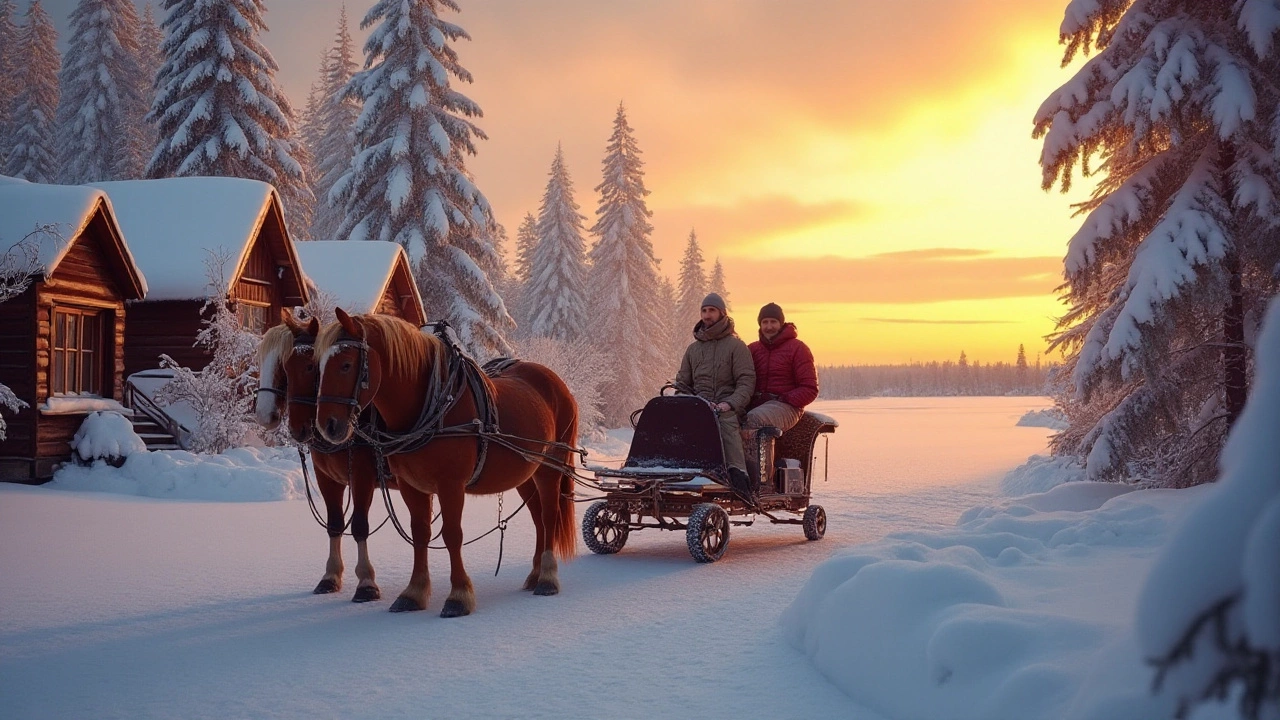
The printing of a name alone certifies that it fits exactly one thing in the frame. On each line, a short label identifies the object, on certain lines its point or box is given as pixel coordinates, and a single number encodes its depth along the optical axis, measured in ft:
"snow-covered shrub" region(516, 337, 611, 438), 114.62
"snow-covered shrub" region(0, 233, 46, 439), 46.01
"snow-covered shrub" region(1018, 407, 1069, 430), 153.17
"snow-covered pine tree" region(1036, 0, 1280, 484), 35.76
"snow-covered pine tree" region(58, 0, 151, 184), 147.43
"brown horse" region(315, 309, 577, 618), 22.61
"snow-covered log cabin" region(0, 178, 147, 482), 57.41
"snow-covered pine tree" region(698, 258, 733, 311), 222.28
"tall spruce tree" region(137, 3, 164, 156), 160.04
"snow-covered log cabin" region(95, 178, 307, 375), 74.69
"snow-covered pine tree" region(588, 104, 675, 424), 157.28
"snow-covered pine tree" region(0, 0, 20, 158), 160.35
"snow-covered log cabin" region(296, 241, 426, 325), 91.50
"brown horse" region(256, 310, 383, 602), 23.34
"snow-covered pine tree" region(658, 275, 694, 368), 195.83
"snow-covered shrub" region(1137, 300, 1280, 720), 4.90
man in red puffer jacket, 35.50
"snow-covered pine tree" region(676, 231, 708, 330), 206.59
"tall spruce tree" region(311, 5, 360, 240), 157.99
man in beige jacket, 34.55
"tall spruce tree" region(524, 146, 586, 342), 155.84
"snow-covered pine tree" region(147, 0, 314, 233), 105.81
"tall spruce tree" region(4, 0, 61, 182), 152.25
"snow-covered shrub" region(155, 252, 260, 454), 63.46
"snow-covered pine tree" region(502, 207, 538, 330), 215.39
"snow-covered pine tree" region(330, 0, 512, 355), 98.17
